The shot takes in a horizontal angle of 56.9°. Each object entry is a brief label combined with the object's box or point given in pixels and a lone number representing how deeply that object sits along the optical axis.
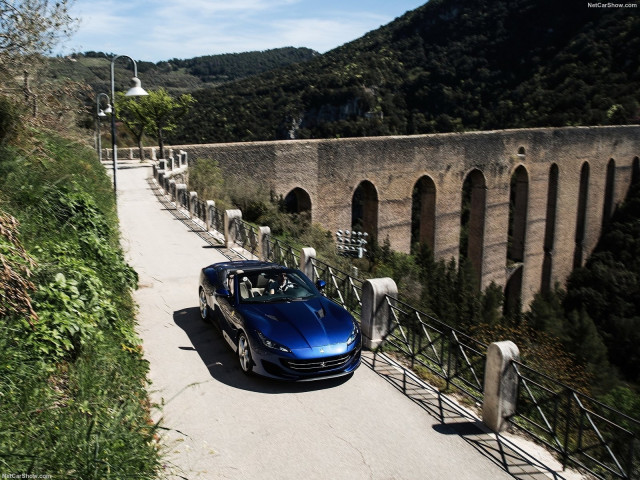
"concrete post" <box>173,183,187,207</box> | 18.12
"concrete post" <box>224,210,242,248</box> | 12.74
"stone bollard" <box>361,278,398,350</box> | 7.15
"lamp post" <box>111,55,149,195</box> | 12.34
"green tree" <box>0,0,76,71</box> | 8.51
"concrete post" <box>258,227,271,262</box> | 11.45
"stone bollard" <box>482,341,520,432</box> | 5.19
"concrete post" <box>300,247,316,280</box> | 9.38
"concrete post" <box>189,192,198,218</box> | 16.31
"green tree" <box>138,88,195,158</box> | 27.77
